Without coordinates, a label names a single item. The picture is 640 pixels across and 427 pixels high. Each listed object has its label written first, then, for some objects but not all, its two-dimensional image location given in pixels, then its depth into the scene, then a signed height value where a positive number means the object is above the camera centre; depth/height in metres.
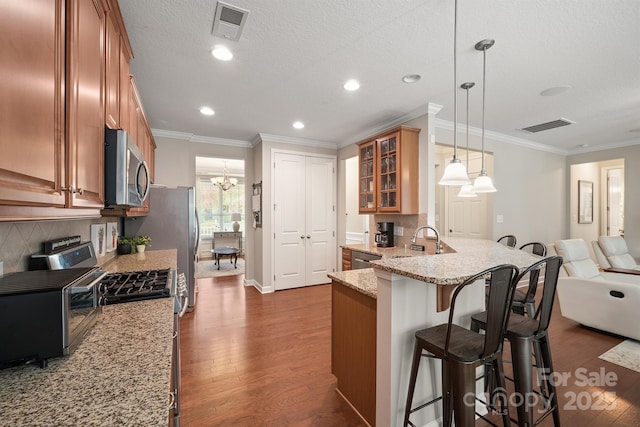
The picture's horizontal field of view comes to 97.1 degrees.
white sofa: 2.74 -0.85
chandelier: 6.92 +0.80
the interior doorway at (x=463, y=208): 4.72 +0.11
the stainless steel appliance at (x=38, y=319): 0.78 -0.31
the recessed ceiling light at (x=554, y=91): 2.87 +1.28
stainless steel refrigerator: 3.47 -0.14
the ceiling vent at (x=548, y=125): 3.90 +1.27
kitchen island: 1.46 -0.57
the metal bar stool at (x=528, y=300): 1.71 -0.59
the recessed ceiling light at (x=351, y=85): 2.72 +1.27
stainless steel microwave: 1.34 +0.22
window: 7.97 +0.24
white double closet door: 4.74 -0.11
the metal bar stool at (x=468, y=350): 1.21 -0.64
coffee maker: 3.91 -0.30
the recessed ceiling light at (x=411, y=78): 2.59 +1.27
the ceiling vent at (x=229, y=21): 1.75 +1.26
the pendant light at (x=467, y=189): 2.76 +0.25
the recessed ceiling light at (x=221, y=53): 2.15 +1.25
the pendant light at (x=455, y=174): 2.26 +0.31
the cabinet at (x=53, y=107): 0.67 +0.33
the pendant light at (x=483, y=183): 2.46 +0.27
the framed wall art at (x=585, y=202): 5.79 +0.24
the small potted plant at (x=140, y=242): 3.11 -0.32
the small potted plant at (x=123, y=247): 2.98 -0.36
